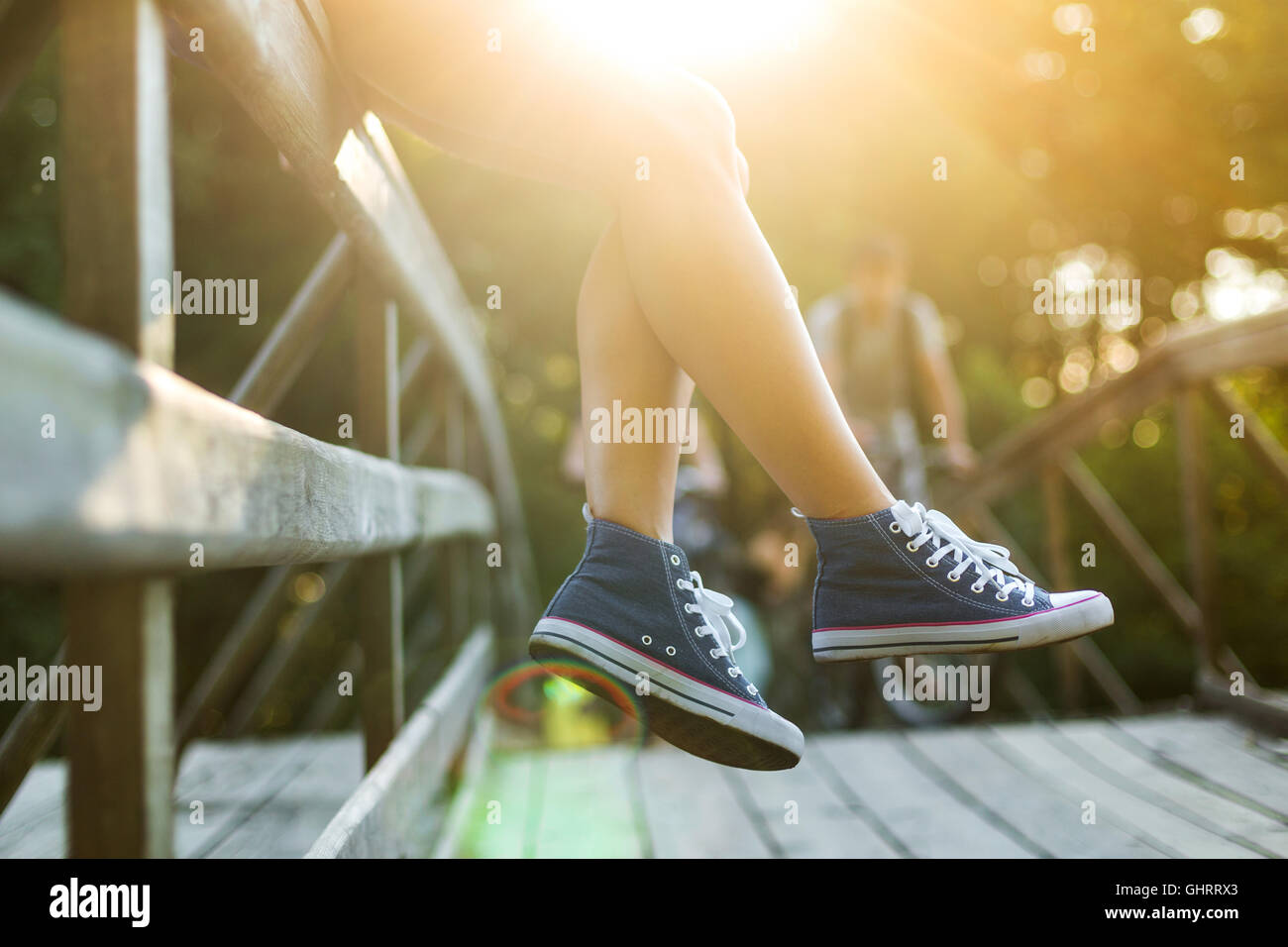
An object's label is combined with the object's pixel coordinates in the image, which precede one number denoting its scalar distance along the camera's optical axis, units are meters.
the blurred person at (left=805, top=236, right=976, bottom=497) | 3.24
